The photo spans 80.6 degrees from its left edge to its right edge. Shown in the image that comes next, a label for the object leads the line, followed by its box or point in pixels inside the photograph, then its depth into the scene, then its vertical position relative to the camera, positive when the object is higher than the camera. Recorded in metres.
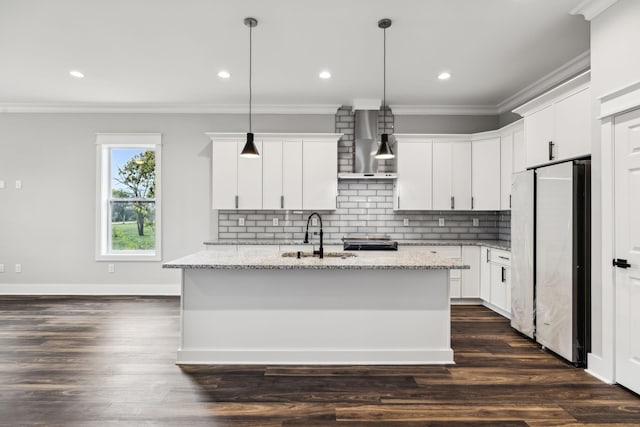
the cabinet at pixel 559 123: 3.06 +0.83
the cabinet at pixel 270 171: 5.32 +0.61
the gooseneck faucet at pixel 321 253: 3.22 -0.33
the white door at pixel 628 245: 2.51 -0.19
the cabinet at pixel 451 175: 5.33 +0.57
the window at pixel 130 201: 5.79 +0.20
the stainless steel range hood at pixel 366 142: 5.44 +1.06
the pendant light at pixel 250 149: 3.55 +0.62
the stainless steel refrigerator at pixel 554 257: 3.00 -0.35
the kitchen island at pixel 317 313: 3.07 -0.80
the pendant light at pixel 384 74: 3.23 +1.64
